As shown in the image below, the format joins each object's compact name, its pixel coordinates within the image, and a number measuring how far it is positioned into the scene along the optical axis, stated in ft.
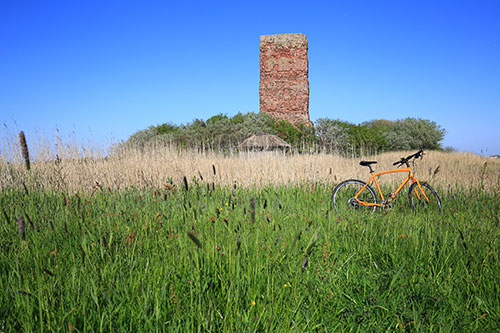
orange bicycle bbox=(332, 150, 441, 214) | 19.34
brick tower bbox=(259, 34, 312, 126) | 92.48
